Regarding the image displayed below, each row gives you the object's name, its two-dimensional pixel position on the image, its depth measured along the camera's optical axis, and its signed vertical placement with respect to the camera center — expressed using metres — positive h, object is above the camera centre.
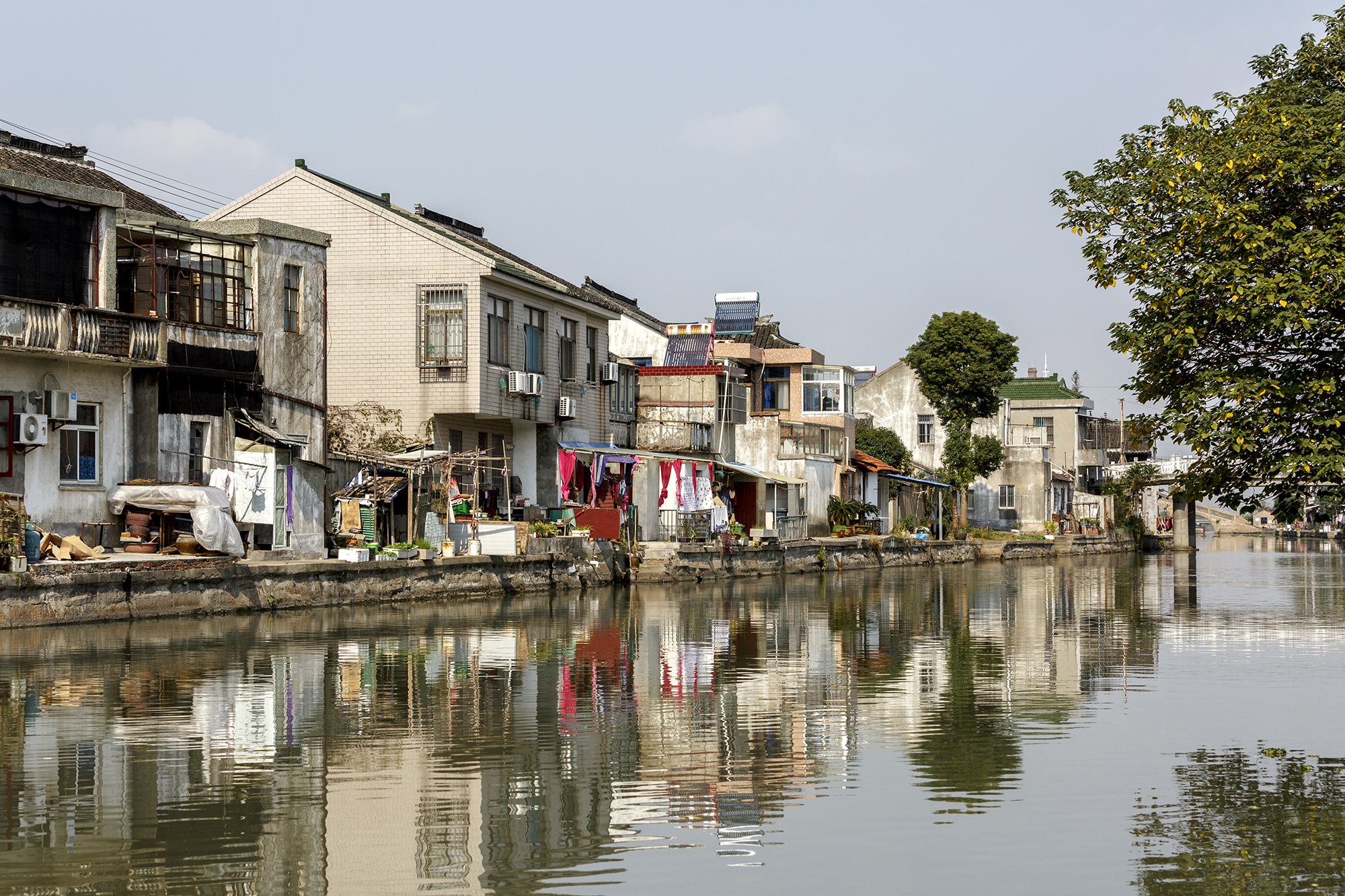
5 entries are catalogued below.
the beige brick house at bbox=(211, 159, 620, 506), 35.72 +5.68
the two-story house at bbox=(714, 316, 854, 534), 53.78 +4.05
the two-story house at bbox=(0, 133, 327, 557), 23.94 +3.28
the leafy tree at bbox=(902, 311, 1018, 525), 67.56 +7.21
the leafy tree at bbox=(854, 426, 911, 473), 67.88 +3.86
